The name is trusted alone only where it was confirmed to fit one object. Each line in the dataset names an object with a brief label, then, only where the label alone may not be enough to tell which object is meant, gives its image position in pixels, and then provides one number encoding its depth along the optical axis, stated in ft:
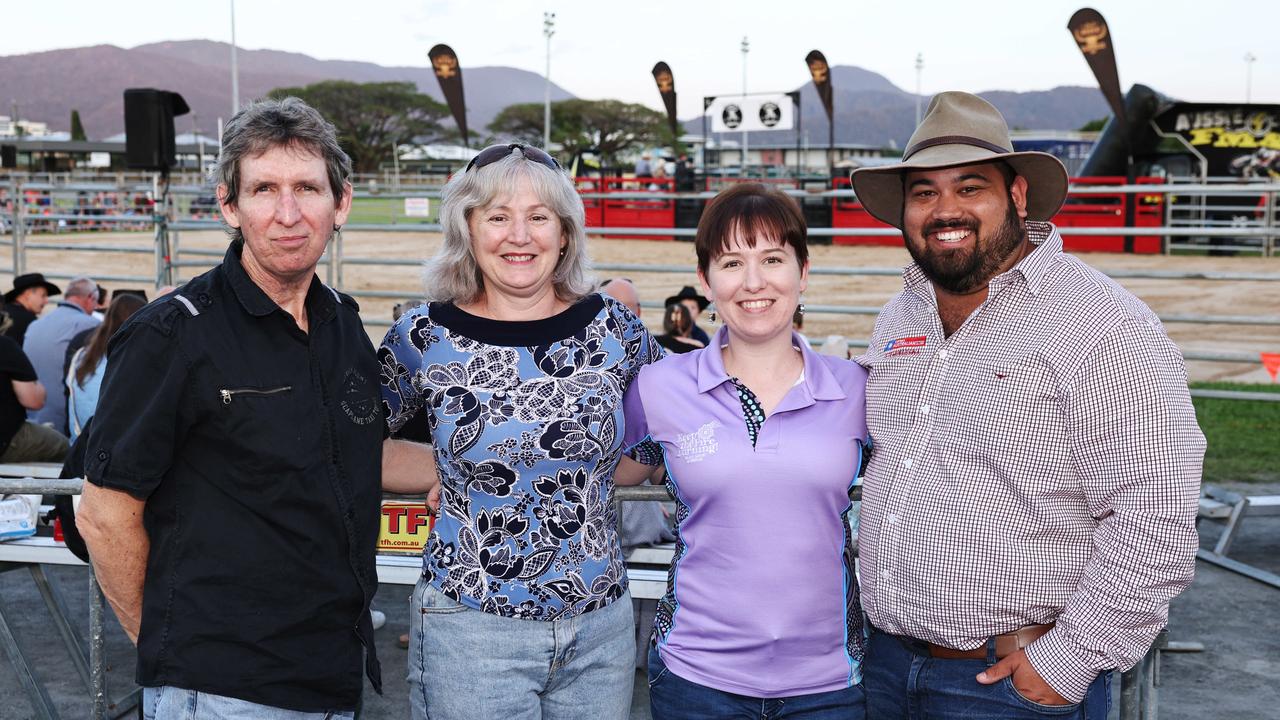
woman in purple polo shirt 7.34
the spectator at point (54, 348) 26.00
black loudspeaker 42.88
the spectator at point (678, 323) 25.29
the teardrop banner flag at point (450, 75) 64.03
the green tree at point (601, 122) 346.95
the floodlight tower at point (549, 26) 185.98
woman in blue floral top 7.48
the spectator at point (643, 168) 115.03
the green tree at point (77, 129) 340.67
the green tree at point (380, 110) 344.28
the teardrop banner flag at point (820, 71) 92.07
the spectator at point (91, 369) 20.13
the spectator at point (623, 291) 21.17
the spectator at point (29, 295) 30.55
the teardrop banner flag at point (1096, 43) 47.91
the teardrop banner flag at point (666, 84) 88.74
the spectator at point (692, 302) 26.34
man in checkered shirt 6.88
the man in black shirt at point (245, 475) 6.42
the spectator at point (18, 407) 21.26
